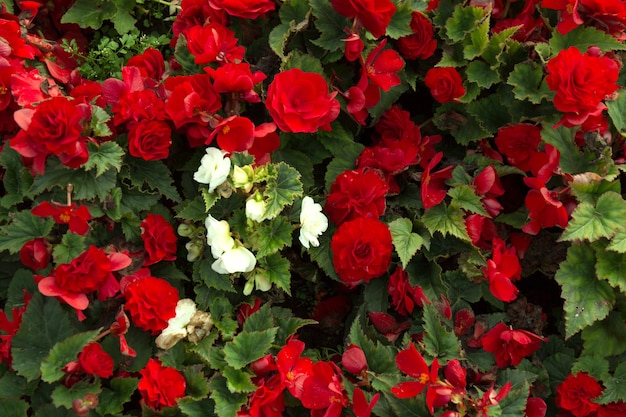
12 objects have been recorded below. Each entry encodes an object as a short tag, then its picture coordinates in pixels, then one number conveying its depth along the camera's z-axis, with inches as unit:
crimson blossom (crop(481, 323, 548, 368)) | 33.1
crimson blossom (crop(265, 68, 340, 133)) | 32.2
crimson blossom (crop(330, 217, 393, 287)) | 32.8
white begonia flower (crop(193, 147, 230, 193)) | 31.9
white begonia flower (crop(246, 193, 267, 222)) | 32.0
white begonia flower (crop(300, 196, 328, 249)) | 32.7
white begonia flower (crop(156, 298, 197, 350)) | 32.2
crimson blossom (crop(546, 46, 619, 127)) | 32.7
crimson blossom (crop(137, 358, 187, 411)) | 30.8
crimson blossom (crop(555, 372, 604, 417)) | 32.8
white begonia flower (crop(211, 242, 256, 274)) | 31.9
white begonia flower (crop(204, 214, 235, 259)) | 32.0
